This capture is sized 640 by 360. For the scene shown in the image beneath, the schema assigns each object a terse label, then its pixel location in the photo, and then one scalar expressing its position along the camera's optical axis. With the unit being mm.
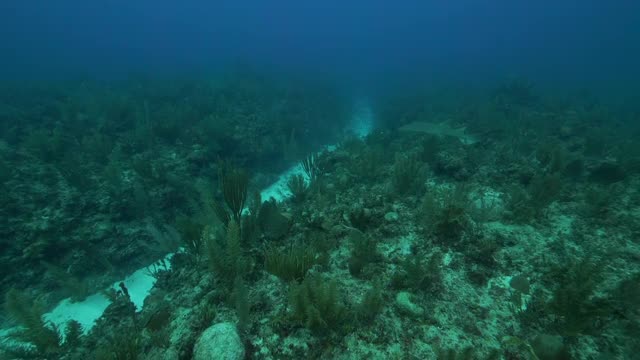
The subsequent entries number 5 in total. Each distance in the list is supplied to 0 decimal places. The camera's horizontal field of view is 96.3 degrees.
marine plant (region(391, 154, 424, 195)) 6824
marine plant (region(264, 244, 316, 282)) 4039
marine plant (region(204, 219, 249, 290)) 4012
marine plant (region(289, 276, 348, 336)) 3265
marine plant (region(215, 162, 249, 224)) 5137
